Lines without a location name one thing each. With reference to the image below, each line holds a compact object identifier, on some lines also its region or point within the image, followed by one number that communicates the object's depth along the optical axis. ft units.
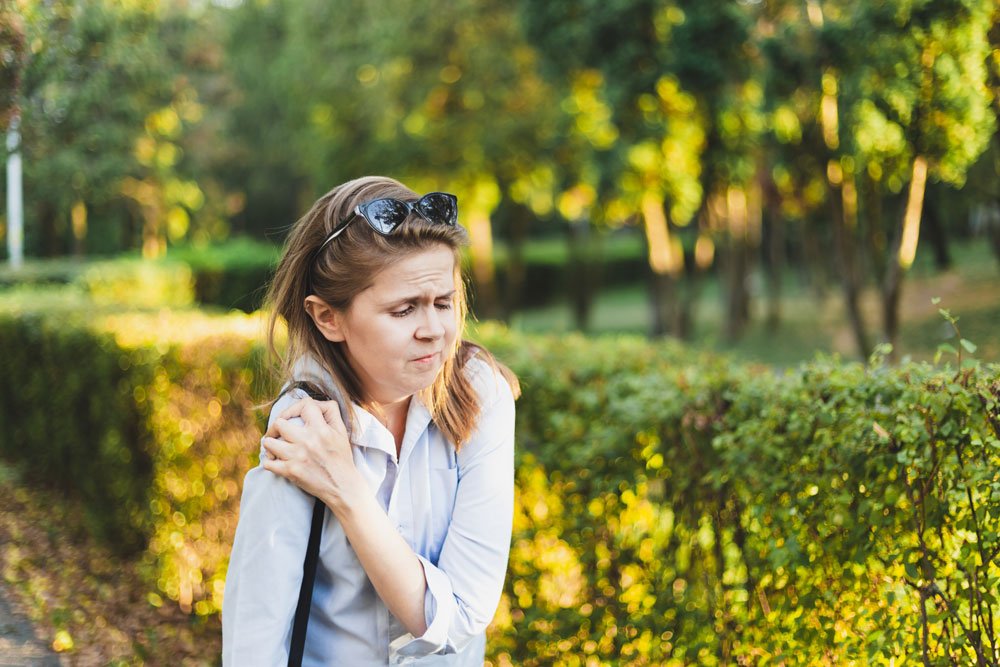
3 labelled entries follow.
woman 6.22
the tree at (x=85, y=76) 18.63
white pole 19.75
